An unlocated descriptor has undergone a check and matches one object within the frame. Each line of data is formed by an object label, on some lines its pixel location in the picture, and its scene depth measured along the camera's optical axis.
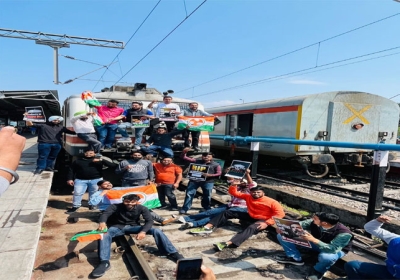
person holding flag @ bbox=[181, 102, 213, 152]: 8.84
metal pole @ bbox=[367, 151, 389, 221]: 4.55
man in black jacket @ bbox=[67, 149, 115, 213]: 6.74
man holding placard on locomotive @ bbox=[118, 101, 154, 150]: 8.12
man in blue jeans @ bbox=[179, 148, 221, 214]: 6.64
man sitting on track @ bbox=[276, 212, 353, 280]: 3.81
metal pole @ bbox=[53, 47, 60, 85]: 19.44
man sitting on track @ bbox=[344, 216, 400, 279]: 3.20
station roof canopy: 12.29
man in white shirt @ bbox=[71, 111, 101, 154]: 7.70
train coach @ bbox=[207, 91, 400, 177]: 10.39
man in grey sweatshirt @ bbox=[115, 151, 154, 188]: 6.63
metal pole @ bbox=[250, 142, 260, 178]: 6.72
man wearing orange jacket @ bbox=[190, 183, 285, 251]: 4.95
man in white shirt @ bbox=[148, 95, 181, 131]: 8.68
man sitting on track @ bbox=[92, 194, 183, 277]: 4.36
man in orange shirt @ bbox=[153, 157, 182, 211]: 6.90
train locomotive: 8.23
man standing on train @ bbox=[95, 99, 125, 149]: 8.08
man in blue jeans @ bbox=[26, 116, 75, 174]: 8.00
